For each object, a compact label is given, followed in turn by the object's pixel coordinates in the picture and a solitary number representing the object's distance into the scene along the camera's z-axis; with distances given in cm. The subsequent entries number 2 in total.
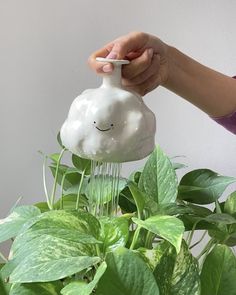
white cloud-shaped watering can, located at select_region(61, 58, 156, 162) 51
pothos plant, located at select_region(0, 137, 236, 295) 47
